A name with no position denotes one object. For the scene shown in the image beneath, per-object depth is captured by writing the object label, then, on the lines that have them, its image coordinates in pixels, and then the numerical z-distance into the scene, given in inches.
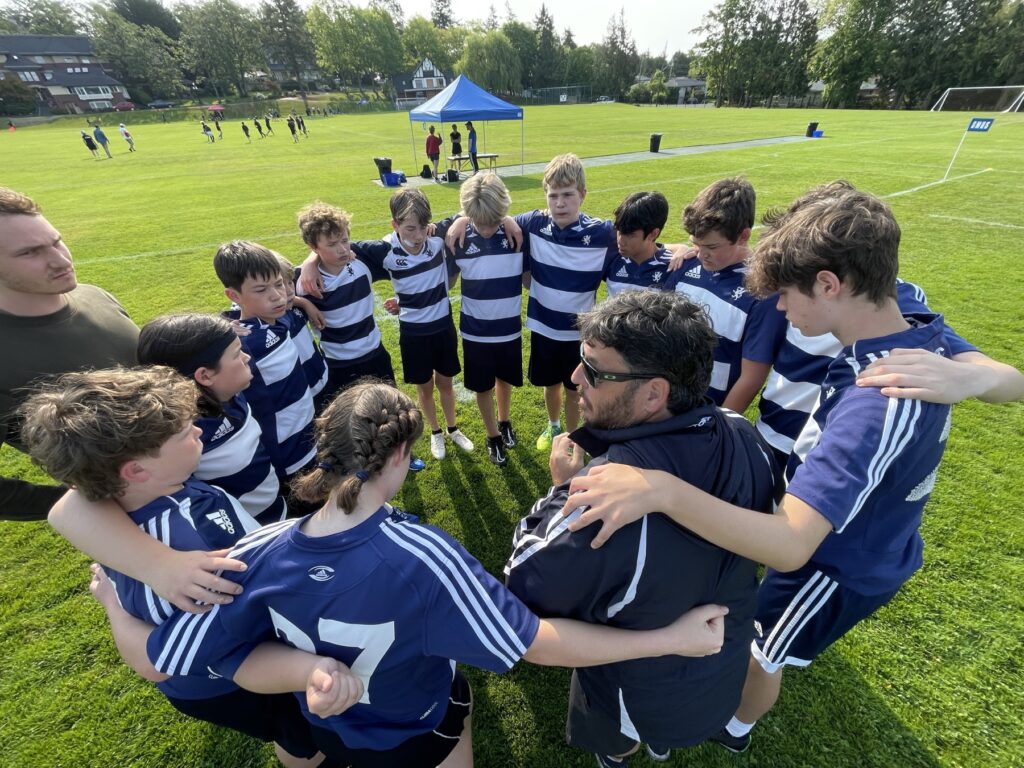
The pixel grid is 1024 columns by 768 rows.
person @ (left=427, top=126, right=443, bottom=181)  661.3
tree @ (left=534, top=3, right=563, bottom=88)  3230.8
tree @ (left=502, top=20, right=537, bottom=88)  3117.6
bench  732.7
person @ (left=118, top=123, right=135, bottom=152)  1155.1
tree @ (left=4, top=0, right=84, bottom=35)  3184.1
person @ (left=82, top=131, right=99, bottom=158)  1012.5
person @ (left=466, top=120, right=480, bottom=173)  724.7
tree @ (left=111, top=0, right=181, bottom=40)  3068.4
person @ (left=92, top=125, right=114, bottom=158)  1051.2
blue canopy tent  553.9
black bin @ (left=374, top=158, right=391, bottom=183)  625.3
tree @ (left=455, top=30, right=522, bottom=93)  2447.1
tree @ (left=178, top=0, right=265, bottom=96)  2913.4
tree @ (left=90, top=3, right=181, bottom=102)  2696.9
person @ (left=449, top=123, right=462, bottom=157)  758.6
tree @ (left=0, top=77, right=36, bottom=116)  2086.6
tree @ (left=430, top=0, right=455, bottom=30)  4350.4
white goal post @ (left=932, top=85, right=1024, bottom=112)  1343.5
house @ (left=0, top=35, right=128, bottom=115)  2578.7
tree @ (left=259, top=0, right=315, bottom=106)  3230.8
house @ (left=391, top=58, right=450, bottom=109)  2669.8
